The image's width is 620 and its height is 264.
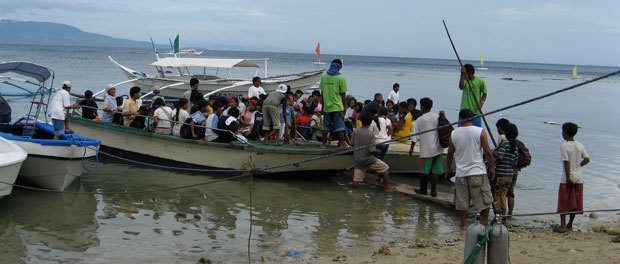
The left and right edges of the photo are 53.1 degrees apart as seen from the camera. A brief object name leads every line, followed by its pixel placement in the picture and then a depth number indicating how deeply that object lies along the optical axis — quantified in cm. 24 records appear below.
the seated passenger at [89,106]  1378
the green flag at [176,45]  2386
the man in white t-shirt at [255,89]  1481
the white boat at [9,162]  933
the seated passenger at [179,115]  1290
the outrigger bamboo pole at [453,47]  749
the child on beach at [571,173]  866
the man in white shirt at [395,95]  1665
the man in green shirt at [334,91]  1158
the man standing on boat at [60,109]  1159
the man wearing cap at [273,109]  1220
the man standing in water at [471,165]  778
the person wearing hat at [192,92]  1391
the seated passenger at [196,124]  1250
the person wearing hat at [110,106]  1348
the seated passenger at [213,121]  1236
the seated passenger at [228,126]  1209
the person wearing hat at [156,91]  1556
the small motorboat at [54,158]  1051
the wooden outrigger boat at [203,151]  1195
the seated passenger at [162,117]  1312
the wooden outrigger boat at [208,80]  2023
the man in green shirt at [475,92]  1005
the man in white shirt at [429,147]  1035
